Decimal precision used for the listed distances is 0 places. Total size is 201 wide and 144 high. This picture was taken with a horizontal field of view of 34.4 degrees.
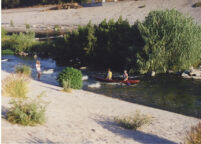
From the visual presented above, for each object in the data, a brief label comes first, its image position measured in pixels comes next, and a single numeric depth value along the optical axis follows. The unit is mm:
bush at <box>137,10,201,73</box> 31203
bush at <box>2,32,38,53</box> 48062
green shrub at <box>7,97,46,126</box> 12766
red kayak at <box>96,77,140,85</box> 27931
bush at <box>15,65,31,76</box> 27606
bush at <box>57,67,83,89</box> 24297
